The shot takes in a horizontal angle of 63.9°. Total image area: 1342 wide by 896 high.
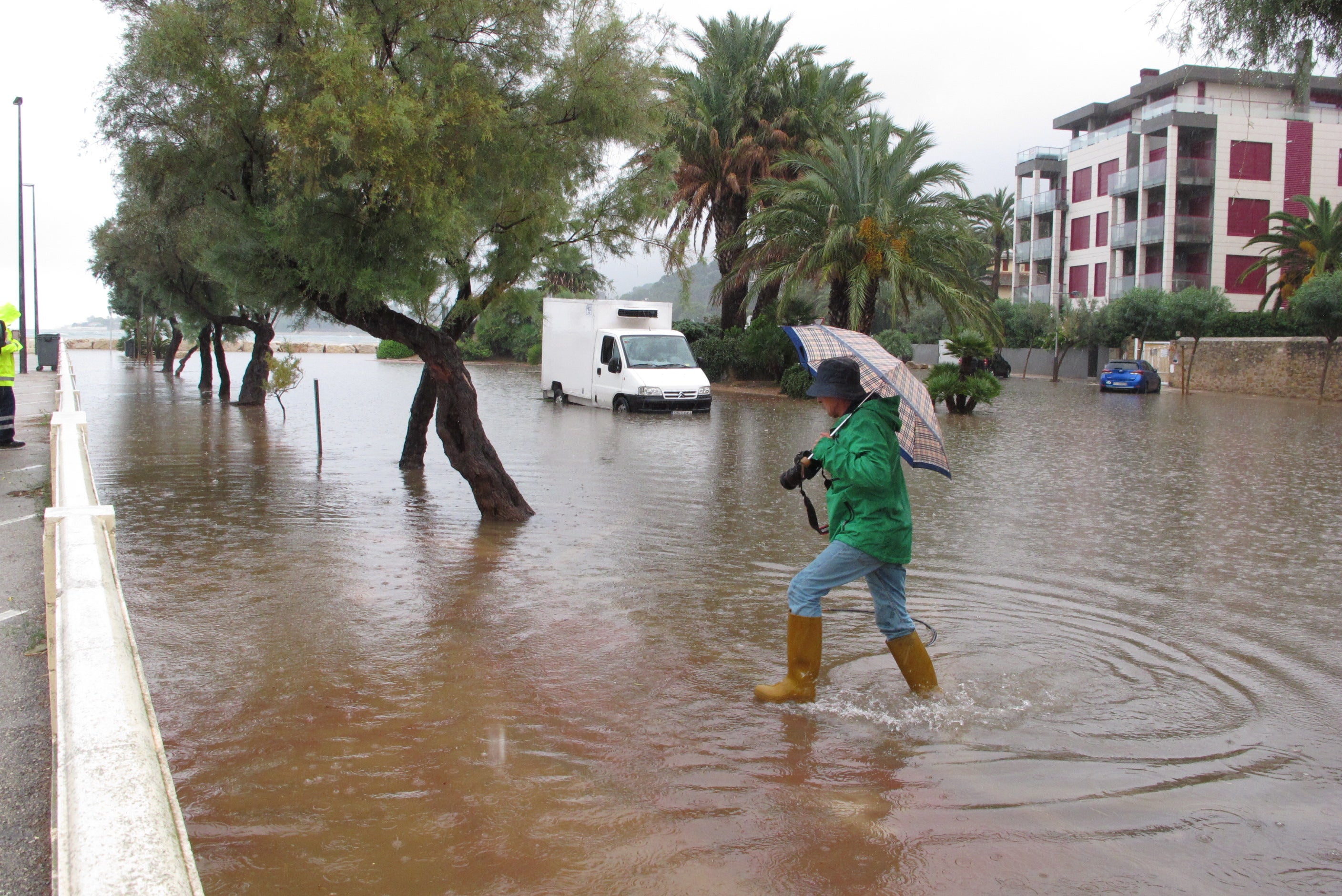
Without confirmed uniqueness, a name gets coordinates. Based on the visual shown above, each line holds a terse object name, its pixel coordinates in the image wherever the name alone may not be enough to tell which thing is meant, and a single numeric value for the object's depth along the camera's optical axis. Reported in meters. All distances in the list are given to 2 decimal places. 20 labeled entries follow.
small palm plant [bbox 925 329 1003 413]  24.09
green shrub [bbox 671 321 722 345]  38.16
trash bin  30.14
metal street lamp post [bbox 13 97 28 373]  31.08
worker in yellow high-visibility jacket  12.57
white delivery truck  23.89
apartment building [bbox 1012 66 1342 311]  48.84
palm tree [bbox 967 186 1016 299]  67.56
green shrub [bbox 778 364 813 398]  29.67
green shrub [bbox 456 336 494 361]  62.12
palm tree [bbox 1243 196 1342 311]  41.41
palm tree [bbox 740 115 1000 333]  26.16
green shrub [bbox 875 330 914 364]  54.38
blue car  38.00
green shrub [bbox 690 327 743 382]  35.62
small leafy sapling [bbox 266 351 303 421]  19.84
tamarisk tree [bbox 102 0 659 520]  8.33
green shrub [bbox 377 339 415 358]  60.88
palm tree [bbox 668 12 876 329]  30.84
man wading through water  4.68
